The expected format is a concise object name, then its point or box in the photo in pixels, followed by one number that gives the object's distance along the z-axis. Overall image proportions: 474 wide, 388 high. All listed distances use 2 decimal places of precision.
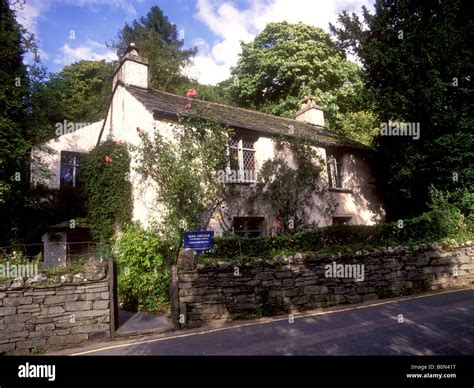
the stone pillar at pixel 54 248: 14.77
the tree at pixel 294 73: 25.91
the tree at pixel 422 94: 13.28
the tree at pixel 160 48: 30.08
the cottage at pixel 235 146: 12.38
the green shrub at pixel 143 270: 9.43
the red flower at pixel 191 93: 12.43
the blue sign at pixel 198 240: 8.40
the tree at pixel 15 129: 11.47
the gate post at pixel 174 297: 7.66
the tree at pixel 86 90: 28.95
